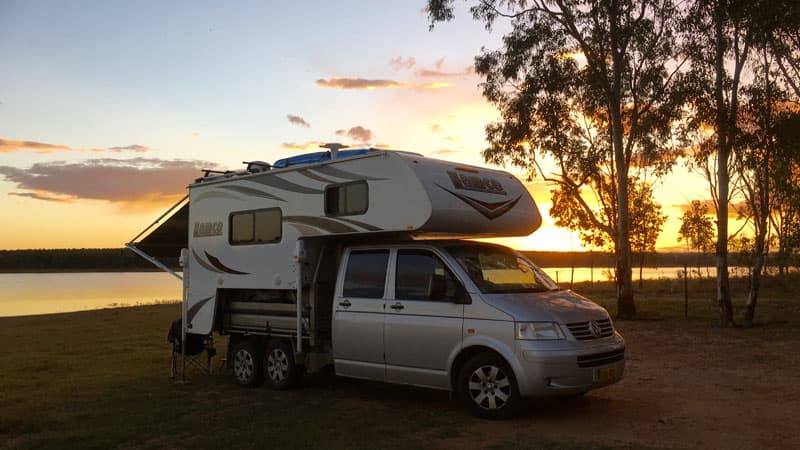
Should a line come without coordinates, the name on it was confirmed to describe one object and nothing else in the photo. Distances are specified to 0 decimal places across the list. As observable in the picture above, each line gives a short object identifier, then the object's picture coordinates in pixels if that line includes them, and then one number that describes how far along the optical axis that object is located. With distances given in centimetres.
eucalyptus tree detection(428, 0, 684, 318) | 2183
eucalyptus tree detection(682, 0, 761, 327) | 1858
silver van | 779
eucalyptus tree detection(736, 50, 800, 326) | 1795
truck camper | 798
